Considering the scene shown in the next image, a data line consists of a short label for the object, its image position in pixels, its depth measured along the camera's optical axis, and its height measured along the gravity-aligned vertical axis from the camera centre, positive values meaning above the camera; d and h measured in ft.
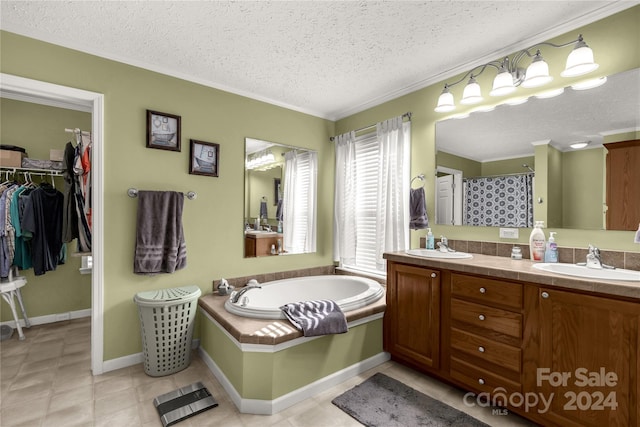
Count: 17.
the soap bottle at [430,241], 8.35 -0.68
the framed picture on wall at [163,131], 7.88 +2.36
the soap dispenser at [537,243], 6.42 -0.57
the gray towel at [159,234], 7.60 -0.47
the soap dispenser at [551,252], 6.25 -0.73
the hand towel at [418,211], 8.44 +0.18
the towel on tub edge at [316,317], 6.33 -2.27
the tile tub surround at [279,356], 5.92 -3.16
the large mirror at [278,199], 9.80 +0.63
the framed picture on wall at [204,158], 8.54 +1.74
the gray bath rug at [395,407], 5.67 -3.95
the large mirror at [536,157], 5.80 +1.41
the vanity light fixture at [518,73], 5.56 +3.11
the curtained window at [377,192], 9.25 +0.85
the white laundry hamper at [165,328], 7.13 -2.78
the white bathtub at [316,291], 7.79 -2.33
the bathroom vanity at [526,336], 4.44 -2.19
